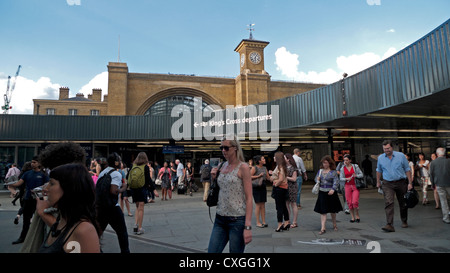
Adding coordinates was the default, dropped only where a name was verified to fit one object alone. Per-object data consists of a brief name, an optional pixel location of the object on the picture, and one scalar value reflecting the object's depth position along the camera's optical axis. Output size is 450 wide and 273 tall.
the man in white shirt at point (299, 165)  9.33
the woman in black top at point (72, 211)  1.73
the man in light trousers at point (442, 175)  7.30
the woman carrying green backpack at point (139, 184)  6.12
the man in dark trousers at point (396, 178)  6.32
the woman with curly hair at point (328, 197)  6.13
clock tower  31.94
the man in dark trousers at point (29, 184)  5.64
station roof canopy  8.03
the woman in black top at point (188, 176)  14.86
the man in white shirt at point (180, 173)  14.10
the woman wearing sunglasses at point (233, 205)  2.87
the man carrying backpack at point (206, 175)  11.91
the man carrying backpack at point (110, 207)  4.46
